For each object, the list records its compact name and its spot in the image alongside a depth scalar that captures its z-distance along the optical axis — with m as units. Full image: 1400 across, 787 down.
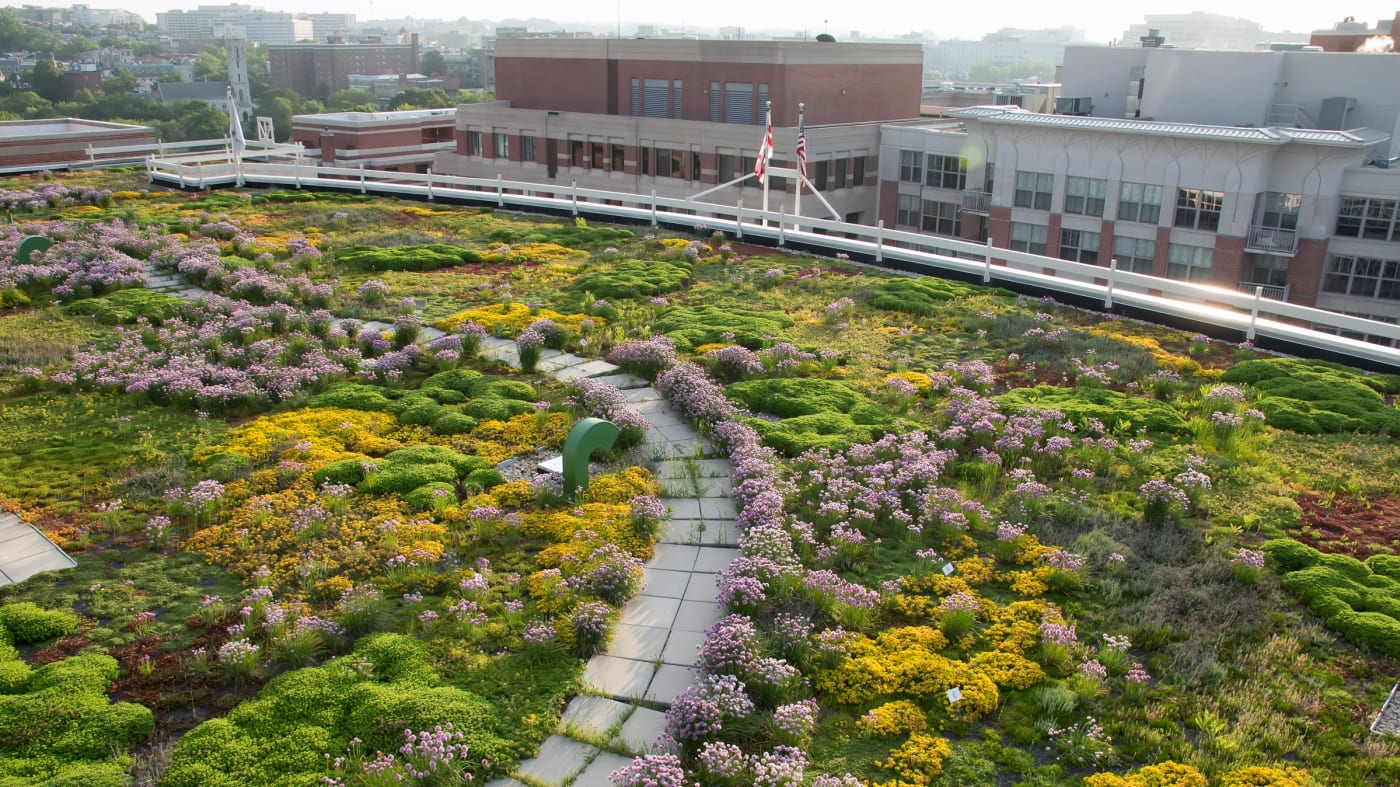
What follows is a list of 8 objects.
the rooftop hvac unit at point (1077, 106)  56.88
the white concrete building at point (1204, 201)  41.88
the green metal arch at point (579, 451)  12.31
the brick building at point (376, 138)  75.19
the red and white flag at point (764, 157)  28.49
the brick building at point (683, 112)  57.06
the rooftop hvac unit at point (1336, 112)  46.53
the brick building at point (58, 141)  47.03
